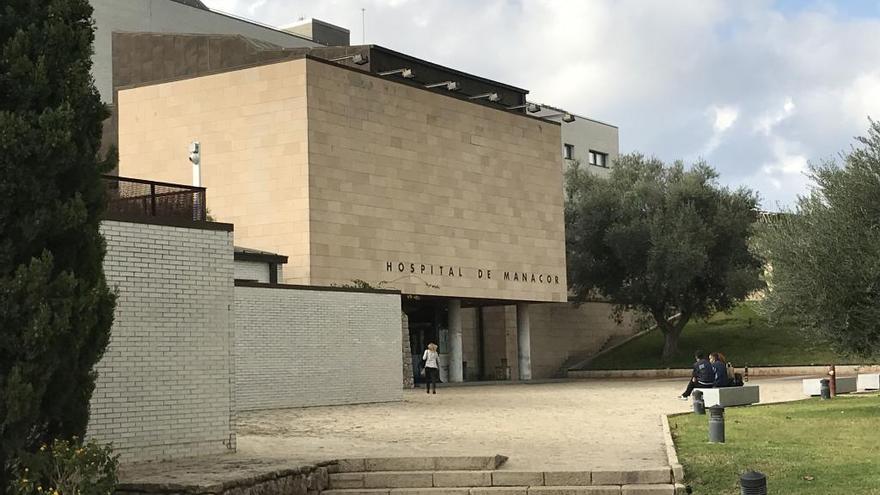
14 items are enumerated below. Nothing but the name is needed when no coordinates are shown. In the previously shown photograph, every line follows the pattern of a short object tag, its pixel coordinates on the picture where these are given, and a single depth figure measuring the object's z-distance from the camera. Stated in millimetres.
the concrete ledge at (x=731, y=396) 23094
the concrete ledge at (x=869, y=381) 29156
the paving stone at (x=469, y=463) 13320
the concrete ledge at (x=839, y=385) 27261
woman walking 33062
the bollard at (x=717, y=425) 15391
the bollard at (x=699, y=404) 20656
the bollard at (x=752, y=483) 9201
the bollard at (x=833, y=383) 27025
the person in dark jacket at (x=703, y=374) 24406
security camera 28828
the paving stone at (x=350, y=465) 13453
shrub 9367
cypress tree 9438
